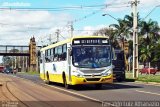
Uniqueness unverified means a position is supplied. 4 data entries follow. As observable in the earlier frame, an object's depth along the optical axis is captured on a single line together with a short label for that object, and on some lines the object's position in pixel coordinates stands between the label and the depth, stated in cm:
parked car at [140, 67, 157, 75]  7946
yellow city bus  2767
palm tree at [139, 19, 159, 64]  10019
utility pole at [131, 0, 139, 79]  4862
